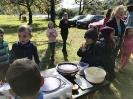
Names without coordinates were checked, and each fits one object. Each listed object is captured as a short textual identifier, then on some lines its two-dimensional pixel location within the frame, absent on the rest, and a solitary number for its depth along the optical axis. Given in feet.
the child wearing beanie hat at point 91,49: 5.13
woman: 8.28
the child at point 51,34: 11.42
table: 3.58
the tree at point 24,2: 42.77
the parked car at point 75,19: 37.77
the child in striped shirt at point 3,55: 6.43
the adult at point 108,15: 12.12
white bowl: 3.85
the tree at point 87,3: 77.27
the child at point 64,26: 12.91
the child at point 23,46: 4.98
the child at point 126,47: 9.87
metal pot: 4.06
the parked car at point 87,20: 32.91
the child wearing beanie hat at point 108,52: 6.25
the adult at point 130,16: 10.58
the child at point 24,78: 2.18
